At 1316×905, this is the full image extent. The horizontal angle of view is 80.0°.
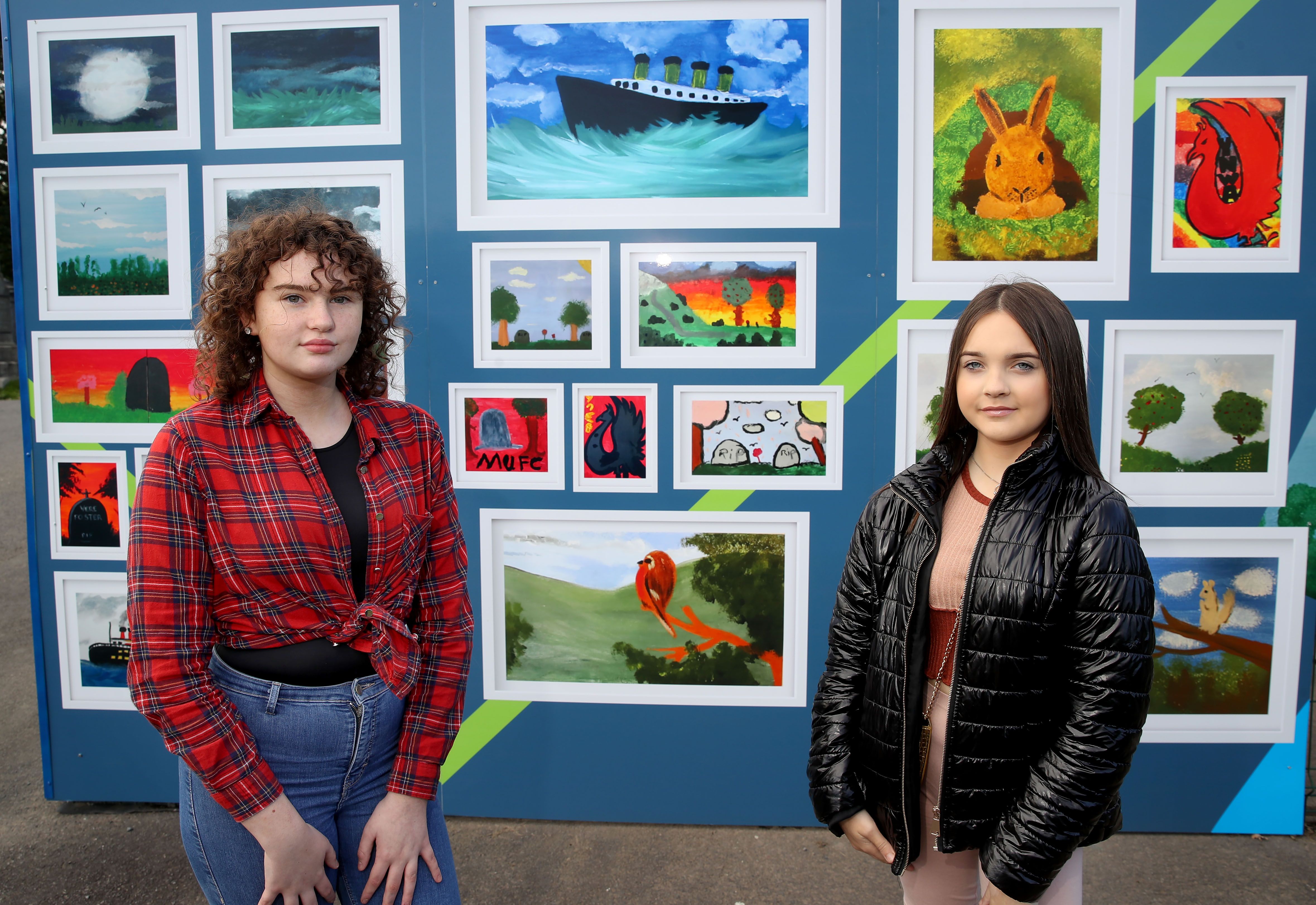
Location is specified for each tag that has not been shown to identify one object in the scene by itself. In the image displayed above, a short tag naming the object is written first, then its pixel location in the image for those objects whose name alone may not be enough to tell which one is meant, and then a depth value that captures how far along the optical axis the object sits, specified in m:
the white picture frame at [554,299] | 2.67
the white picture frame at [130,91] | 2.71
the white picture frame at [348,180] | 2.69
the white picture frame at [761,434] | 2.65
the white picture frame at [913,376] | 2.62
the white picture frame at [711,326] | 2.63
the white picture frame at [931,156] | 2.55
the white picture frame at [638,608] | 2.71
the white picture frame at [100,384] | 2.82
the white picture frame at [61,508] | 2.87
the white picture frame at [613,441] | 2.69
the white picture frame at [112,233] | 2.78
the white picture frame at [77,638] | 2.89
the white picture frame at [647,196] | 2.58
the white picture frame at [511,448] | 2.72
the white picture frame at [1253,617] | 2.64
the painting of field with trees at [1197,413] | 2.62
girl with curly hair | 1.27
